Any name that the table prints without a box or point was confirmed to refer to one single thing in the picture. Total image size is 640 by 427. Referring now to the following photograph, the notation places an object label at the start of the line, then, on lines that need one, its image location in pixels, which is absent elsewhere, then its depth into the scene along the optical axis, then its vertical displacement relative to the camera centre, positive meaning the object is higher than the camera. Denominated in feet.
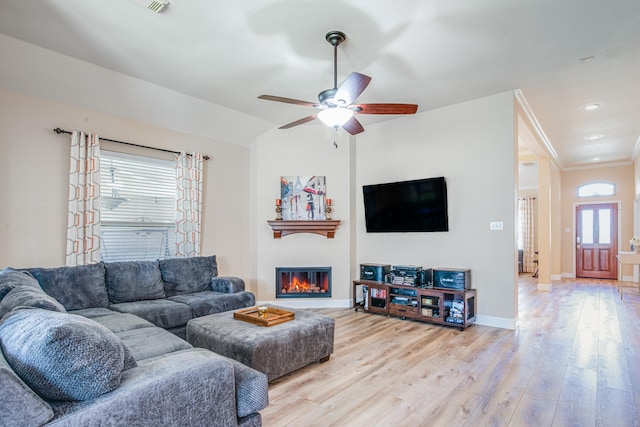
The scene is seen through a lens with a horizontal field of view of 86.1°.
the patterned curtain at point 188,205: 15.24 +0.80
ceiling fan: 9.37 +3.40
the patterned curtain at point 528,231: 31.81 -0.62
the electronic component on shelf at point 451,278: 13.88 -2.24
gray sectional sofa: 3.69 -1.97
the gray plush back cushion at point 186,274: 13.28 -2.08
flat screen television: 15.41 +0.85
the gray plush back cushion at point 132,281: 11.80 -2.10
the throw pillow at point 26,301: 5.24 -1.27
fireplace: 17.66 -3.09
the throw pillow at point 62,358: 3.77 -1.54
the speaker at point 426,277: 15.37 -2.40
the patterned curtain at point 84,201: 12.02 +0.74
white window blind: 13.41 +0.63
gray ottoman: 8.35 -3.06
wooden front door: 27.55 -1.29
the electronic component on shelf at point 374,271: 16.24 -2.30
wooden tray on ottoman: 9.28 -2.64
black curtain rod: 11.93 +3.17
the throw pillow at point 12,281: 6.42 -1.23
